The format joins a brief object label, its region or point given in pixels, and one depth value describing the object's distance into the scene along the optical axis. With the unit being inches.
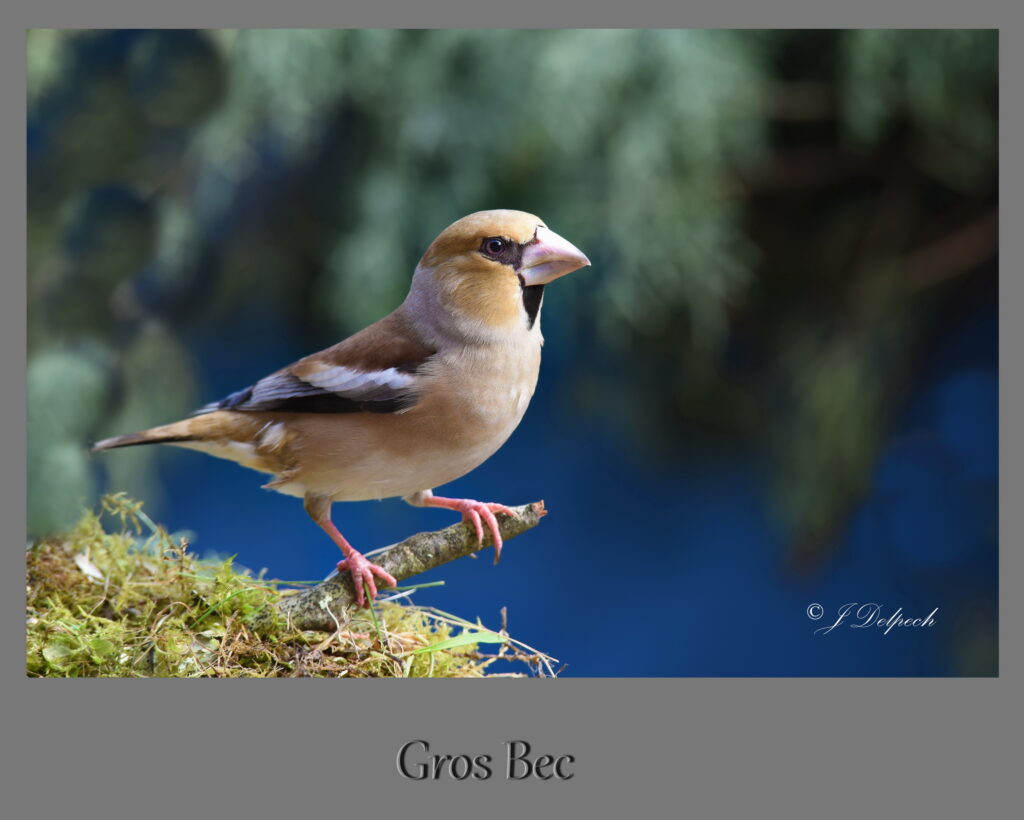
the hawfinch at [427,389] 195.2
